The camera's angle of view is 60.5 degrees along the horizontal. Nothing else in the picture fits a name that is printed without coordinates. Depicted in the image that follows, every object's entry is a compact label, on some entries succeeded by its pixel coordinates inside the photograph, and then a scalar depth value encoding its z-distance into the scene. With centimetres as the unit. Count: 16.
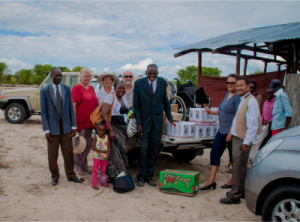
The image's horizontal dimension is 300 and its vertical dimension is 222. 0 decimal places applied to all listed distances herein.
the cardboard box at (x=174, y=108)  593
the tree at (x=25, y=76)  7981
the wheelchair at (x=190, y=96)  705
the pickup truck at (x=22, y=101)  1012
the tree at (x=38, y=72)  7359
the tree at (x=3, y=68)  7525
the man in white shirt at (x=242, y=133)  367
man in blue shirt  512
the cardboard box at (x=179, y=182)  428
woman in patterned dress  456
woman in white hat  527
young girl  448
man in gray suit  437
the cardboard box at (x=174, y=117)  501
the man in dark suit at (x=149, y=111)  469
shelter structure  873
